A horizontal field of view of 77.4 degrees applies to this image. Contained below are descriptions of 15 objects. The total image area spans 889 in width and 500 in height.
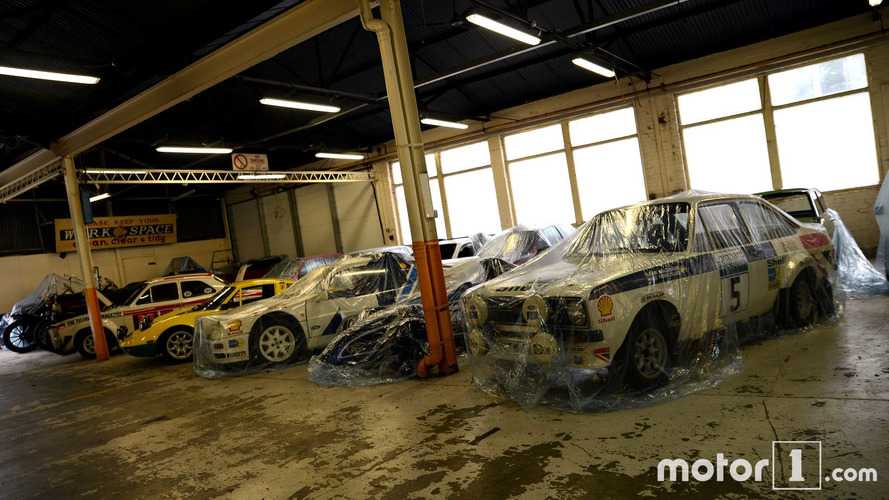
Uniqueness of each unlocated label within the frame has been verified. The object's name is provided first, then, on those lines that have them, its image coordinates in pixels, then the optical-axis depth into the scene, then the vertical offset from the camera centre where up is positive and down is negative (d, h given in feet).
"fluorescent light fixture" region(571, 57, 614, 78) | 36.27 +10.13
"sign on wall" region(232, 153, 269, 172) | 51.05 +10.13
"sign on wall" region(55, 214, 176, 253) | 66.23 +7.43
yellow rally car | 30.07 -2.31
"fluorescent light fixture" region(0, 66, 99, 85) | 25.29 +10.58
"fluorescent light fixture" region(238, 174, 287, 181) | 56.39 +9.30
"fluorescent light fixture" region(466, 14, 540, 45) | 26.78 +10.35
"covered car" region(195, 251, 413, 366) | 24.63 -2.31
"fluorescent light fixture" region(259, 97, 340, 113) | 36.42 +10.83
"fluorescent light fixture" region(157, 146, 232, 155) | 45.98 +10.94
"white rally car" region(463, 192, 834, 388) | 13.70 -2.14
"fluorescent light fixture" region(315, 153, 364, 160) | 57.44 +10.40
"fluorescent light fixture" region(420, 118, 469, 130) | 46.20 +9.98
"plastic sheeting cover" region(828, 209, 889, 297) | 22.29 -3.92
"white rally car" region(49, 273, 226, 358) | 36.76 -1.01
